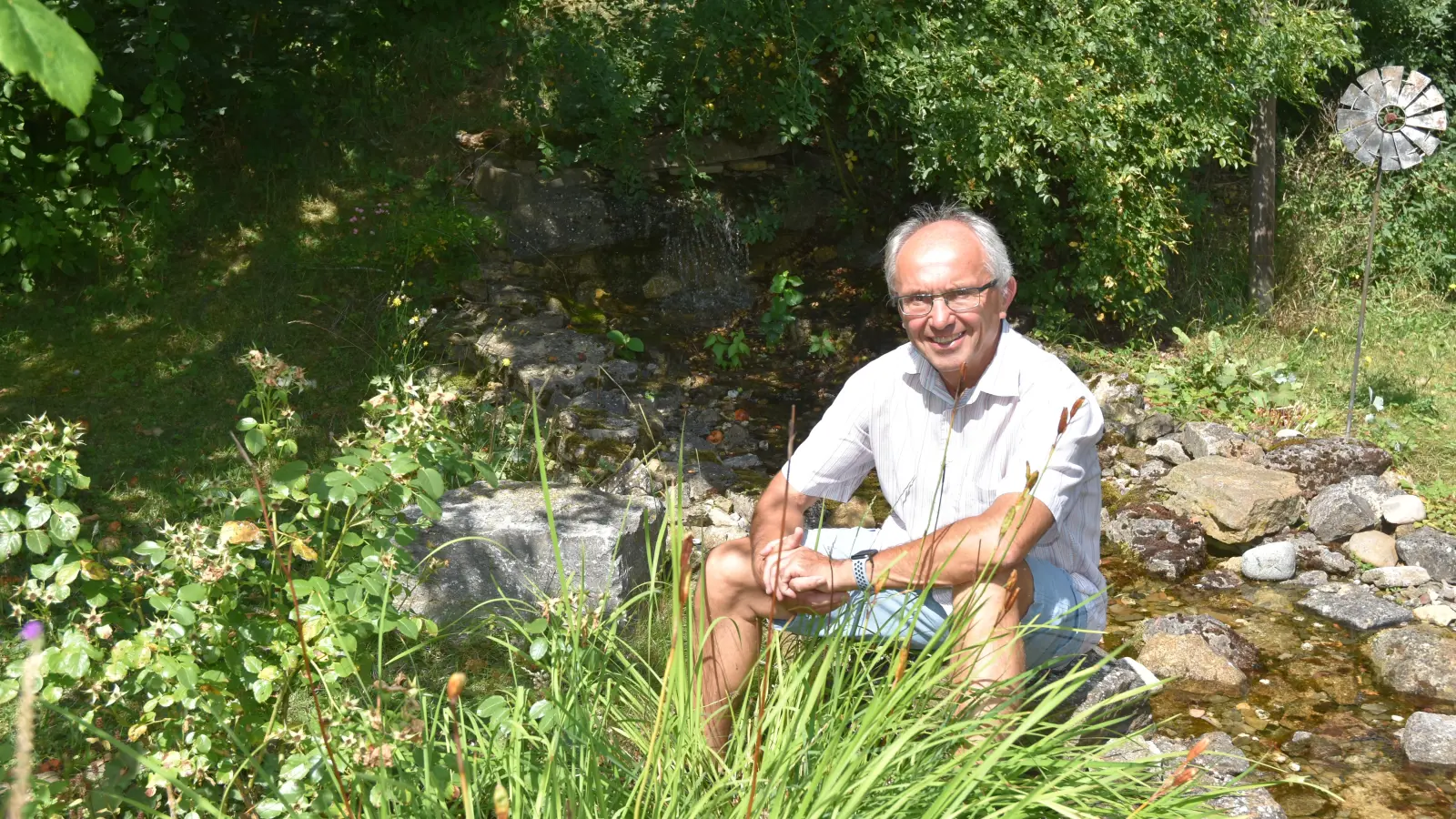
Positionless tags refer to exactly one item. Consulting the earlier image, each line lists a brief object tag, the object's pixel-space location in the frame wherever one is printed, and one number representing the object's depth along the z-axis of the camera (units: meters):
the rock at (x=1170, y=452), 6.96
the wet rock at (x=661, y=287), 8.70
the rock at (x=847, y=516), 6.18
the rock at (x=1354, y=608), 5.28
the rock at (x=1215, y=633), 4.95
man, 2.65
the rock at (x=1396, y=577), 5.70
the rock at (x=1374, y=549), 5.92
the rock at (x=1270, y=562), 5.82
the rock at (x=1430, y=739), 4.18
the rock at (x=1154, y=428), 7.18
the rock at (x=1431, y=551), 5.75
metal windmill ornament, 7.05
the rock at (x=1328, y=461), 6.57
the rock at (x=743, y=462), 6.78
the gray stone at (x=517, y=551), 4.02
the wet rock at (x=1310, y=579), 5.77
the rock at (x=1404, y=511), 6.16
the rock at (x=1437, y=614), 5.32
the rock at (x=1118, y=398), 7.31
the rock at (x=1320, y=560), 5.90
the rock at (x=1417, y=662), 4.69
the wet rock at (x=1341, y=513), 6.12
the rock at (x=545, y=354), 6.88
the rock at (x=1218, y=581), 5.77
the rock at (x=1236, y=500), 6.10
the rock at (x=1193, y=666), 4.73
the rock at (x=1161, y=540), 5.87
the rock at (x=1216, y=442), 6.93
